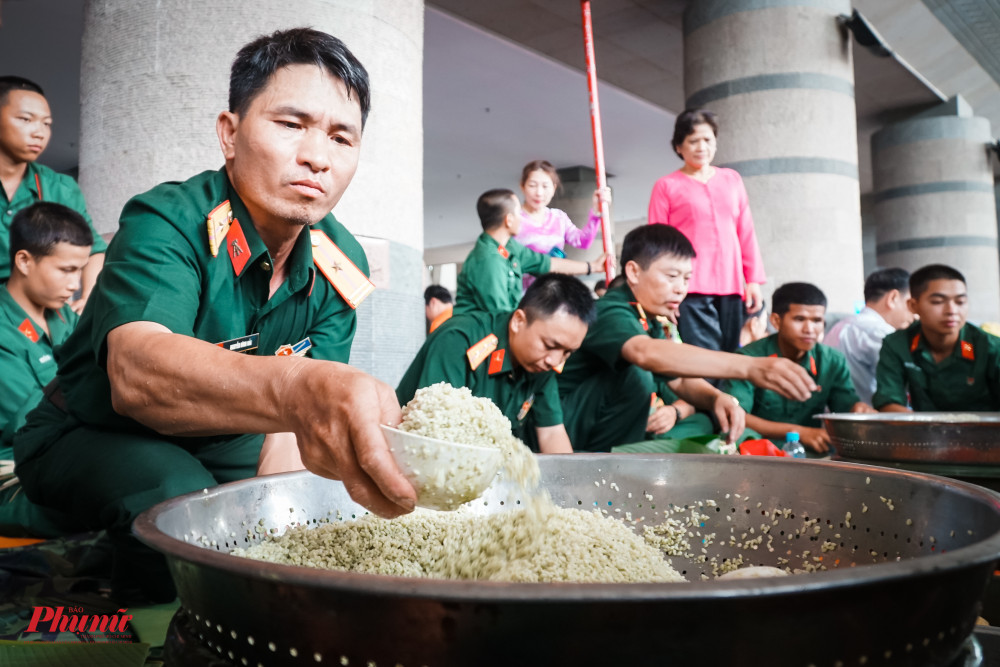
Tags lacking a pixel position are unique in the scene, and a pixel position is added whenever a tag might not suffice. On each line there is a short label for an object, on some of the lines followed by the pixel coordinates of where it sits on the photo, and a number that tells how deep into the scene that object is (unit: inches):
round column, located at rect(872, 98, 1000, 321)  323.0
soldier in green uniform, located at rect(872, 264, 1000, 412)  129.9
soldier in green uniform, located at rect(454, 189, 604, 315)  131.3
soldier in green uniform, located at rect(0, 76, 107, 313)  98.9
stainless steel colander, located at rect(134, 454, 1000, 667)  17.0
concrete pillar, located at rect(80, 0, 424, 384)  94.7
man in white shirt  163.3
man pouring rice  33.9
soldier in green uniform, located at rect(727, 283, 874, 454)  132.2
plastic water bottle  107.3
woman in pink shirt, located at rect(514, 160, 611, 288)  136.2
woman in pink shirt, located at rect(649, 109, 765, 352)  133.4
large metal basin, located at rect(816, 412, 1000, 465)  51.0
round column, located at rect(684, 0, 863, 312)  181.5
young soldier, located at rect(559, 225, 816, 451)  103.3
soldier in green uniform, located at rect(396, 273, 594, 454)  86.0
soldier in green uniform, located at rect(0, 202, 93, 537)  86.1
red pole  122.4
